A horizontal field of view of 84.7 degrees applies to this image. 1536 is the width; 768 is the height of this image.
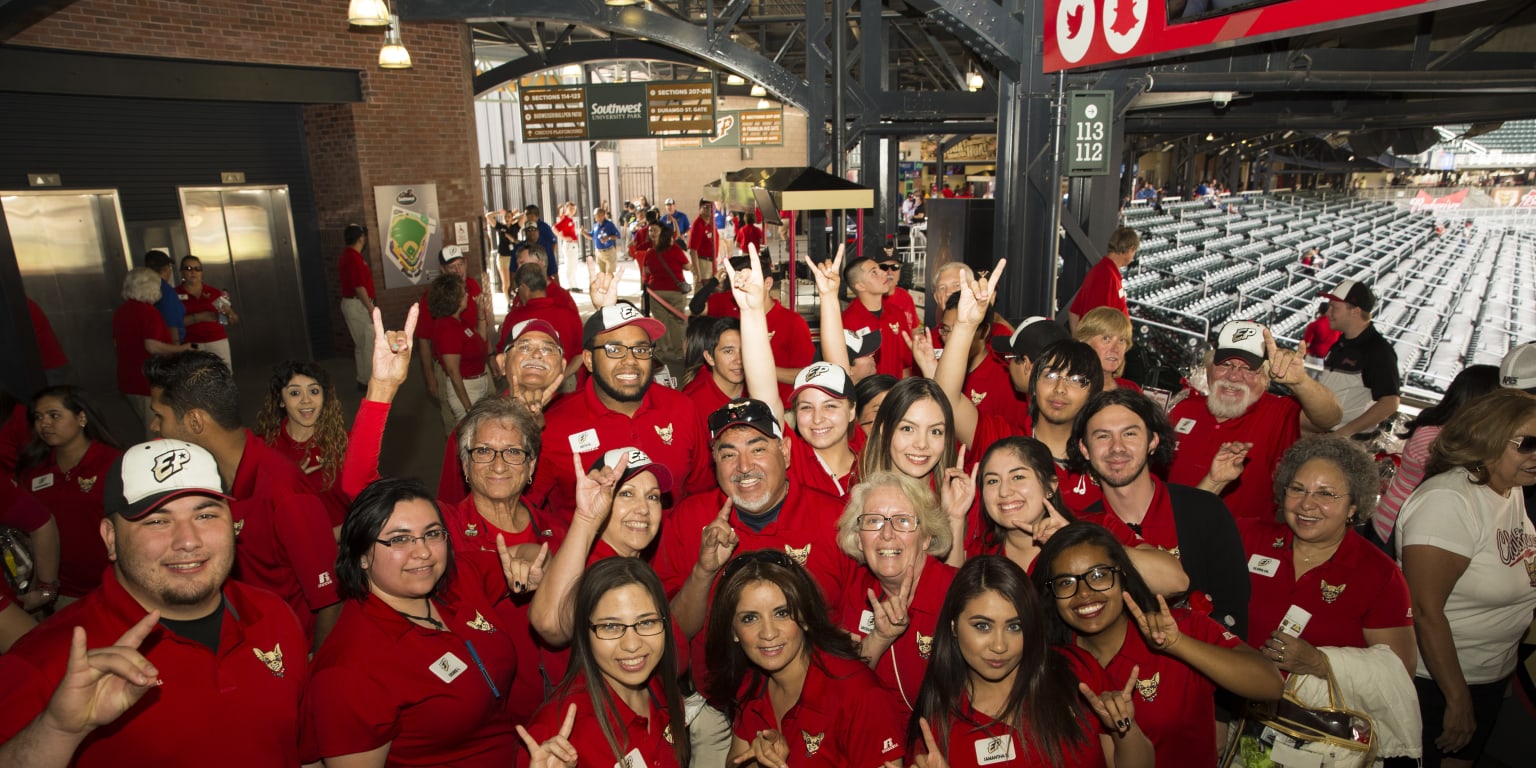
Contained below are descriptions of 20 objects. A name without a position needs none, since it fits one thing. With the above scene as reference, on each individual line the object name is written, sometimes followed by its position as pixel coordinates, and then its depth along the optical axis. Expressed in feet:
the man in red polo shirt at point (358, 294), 32.35
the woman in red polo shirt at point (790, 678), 8.30
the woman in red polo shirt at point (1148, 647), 8.27
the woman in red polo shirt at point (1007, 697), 7.87
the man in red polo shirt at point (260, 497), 10.93
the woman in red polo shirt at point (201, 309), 26.89
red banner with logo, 15.06
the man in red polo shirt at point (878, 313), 20.90
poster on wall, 37.81
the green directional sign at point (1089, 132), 21.53
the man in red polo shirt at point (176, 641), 6.79
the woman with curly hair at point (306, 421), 13.65
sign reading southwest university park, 49.96
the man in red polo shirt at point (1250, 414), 13.16
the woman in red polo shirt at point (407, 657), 7.74
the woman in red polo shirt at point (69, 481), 12.58
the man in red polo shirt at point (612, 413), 13.29
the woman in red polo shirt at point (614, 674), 7.76
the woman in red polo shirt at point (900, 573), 9.29
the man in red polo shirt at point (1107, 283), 23.32
